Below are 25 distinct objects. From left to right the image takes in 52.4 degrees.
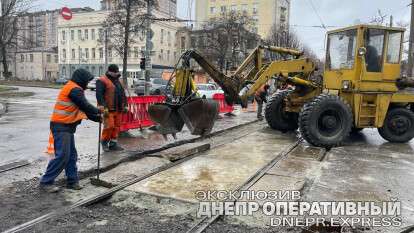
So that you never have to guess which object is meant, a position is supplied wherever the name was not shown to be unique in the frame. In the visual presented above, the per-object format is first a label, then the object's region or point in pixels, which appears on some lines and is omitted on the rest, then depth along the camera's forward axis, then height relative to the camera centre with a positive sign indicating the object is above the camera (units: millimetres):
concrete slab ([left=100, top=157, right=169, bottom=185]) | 6883 -1980
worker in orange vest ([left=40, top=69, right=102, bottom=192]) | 6168 -1054
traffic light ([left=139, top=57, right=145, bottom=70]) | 18881 -303
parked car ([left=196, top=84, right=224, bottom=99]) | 24366 -1762
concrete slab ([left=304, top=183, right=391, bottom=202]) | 6082 -1932
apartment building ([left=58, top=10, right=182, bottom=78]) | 70438 +1912
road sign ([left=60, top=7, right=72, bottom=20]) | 36125 +3722
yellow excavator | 10164 -540
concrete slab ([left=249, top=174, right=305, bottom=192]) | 6435 -1927
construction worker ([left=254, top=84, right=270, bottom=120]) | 16172 -1419
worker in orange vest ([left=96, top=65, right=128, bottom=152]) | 8852 -987
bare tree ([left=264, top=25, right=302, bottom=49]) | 45100 +2620
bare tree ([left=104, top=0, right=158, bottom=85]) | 35969 +3348
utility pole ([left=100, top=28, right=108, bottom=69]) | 43291 +1812
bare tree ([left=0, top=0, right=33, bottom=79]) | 41581 +3260
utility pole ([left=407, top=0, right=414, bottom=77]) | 18875 +1151
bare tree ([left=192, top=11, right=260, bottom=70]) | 43750 +2155
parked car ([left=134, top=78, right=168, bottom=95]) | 30906 -2212
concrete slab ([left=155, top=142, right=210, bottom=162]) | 8367 -1944
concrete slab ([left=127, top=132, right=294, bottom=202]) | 6325 -1964
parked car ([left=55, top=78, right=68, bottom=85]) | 58688 -3683
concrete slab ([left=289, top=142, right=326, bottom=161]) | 9047 -2026
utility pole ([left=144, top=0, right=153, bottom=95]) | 18594 +80
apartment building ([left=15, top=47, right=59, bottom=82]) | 85688 -1866
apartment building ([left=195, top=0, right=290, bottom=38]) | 82481 +10332
